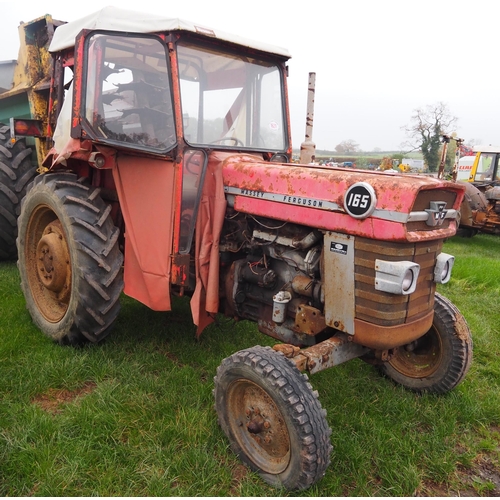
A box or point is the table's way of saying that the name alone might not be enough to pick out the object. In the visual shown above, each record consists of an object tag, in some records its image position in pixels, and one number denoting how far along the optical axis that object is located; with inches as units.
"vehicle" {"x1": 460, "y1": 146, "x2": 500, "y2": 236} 421.1
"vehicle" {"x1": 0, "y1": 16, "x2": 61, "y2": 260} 184.5
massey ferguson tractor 95.7
